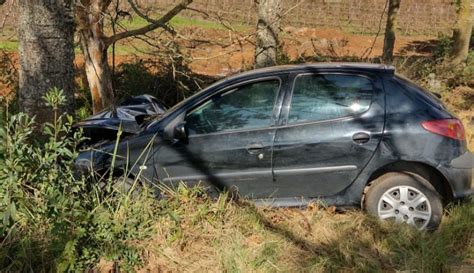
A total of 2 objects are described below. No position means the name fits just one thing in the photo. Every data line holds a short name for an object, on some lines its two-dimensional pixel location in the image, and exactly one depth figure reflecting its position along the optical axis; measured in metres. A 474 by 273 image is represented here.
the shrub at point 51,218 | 3.85
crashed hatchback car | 4.87
